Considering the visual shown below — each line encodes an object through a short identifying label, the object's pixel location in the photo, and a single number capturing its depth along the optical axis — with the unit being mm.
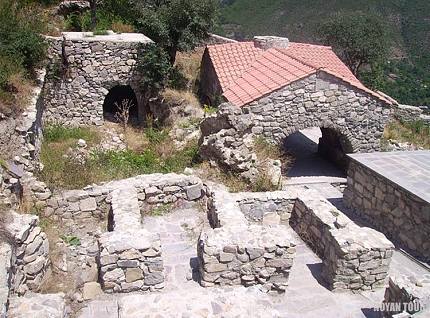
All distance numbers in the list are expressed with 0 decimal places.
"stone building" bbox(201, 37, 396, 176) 12180
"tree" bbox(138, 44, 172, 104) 14195
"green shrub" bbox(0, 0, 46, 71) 11164
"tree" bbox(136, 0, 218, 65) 15031
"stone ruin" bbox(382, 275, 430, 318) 5250
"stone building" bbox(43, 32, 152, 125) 13805
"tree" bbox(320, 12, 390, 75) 21641
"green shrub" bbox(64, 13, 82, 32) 16302
